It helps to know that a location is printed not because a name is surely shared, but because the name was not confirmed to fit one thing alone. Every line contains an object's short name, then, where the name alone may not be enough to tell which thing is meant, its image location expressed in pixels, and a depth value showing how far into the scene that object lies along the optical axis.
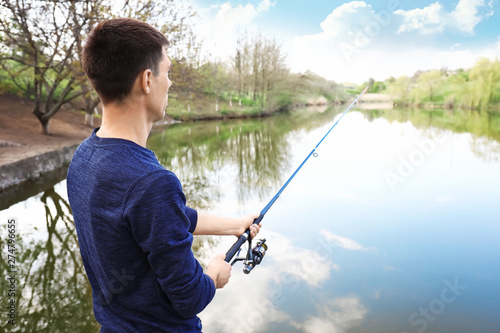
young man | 0.91
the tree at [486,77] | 33.69
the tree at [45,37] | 10.03
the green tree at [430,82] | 43.66
